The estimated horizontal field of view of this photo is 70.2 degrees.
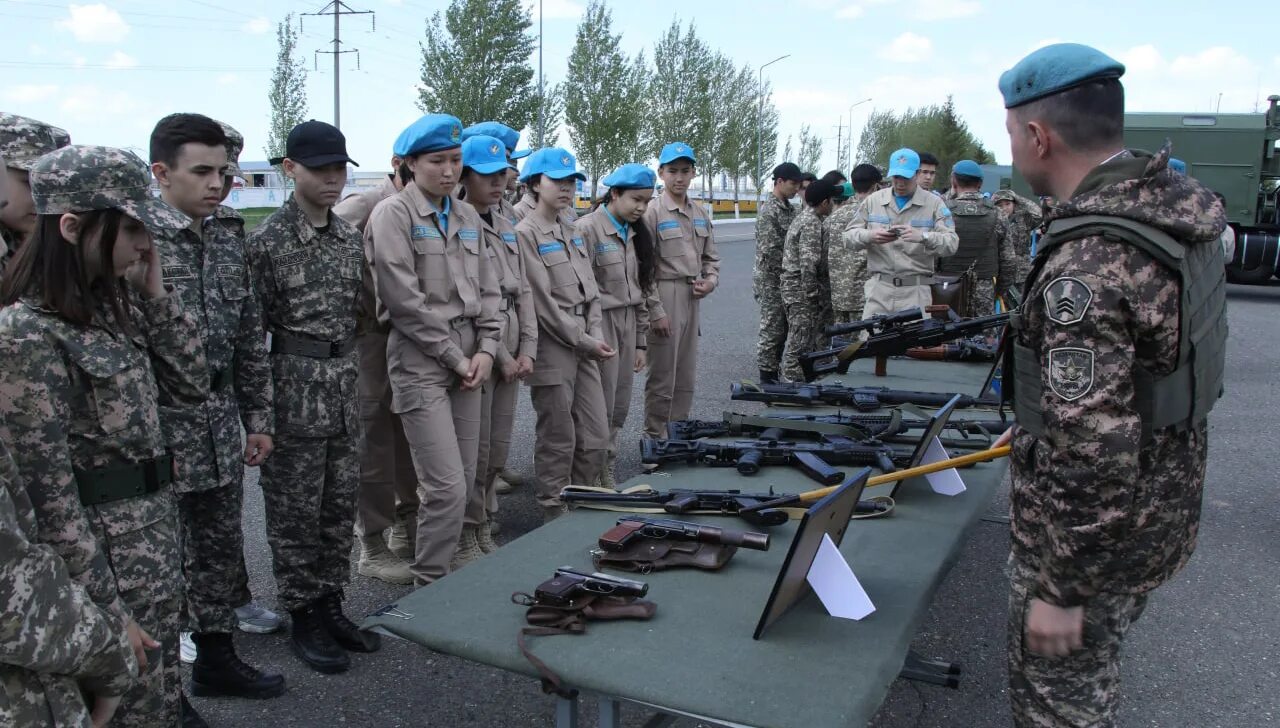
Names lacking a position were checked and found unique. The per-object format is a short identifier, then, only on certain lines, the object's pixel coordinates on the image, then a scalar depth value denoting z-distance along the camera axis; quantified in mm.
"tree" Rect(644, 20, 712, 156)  48531
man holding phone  6285
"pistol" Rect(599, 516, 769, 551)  2496
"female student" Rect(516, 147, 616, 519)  4672
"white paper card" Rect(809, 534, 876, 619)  2203
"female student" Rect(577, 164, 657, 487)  5367
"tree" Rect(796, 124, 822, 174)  69062
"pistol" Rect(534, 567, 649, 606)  2180
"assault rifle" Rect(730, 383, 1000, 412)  4332
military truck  14328
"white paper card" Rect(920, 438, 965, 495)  3213
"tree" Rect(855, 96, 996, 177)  49688
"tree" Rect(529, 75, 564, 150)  37569
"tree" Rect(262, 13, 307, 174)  37344
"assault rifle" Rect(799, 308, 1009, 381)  4382
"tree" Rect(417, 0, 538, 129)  37469
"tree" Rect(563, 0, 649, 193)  42594
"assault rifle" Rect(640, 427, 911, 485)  3361
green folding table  1854
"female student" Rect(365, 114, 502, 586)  3611
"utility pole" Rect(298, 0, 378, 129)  35625
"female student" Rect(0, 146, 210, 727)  1776
